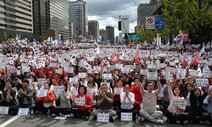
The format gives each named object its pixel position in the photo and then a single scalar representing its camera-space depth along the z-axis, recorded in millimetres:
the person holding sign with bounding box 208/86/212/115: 5403
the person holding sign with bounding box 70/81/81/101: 6240
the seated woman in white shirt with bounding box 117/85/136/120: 5664
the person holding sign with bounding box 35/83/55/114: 5956
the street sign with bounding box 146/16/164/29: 20900
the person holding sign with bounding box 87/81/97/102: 6441
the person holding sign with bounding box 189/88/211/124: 5321
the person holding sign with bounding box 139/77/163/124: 5394
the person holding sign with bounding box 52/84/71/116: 5897
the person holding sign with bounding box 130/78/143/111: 6149
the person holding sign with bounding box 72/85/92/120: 5622
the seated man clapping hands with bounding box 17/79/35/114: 6034
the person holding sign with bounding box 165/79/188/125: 5257
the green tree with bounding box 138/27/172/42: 25958
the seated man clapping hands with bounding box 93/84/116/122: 5609
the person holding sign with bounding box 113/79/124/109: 6286
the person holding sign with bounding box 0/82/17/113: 6053
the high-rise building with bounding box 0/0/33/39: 55154
